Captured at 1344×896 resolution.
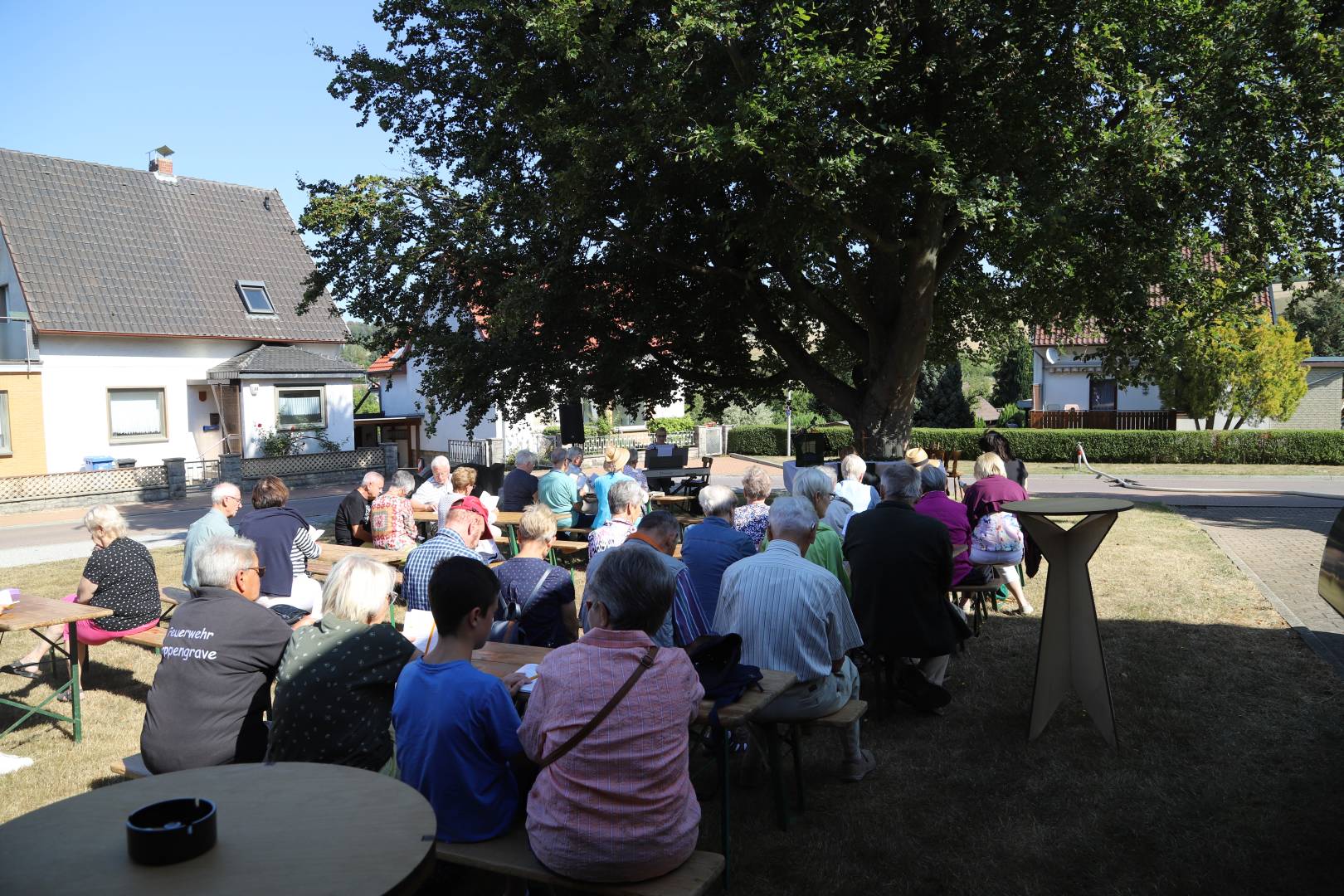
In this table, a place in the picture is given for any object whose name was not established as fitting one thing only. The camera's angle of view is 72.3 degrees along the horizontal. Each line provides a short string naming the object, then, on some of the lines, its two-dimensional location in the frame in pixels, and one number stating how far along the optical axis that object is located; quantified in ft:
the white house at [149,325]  78.07
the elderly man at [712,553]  18.40
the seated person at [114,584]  20.25
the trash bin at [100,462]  78.59
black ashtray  6.57
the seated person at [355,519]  30.19
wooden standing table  17.51
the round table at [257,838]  6.42
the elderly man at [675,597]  15.94
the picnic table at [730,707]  12.03
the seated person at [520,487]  37.37
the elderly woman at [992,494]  25.70
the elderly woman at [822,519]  18.78
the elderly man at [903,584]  18.12
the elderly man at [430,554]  18.45
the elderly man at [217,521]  21.22
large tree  34.17
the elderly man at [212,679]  12.48
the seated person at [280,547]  21.54
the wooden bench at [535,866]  9.43
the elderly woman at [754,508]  21.56
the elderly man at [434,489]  33.27
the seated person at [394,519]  27.68
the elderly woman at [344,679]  11.43
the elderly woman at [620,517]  21.02
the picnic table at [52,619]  17.75
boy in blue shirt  10.19
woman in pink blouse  9.27
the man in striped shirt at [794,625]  14.64
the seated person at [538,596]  16.42
